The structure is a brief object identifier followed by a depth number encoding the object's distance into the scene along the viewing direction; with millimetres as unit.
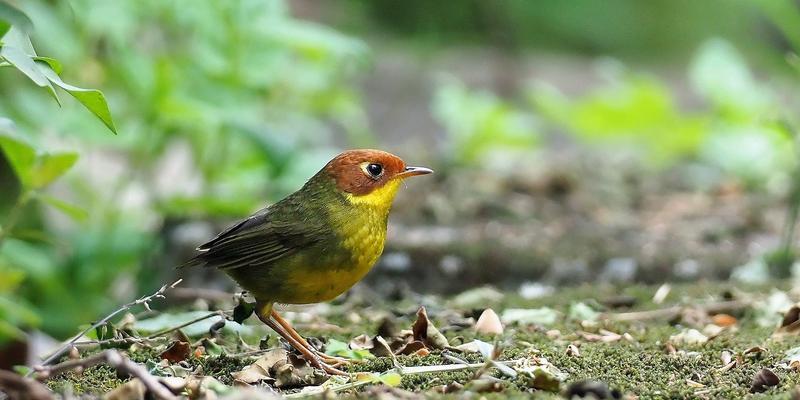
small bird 6980
